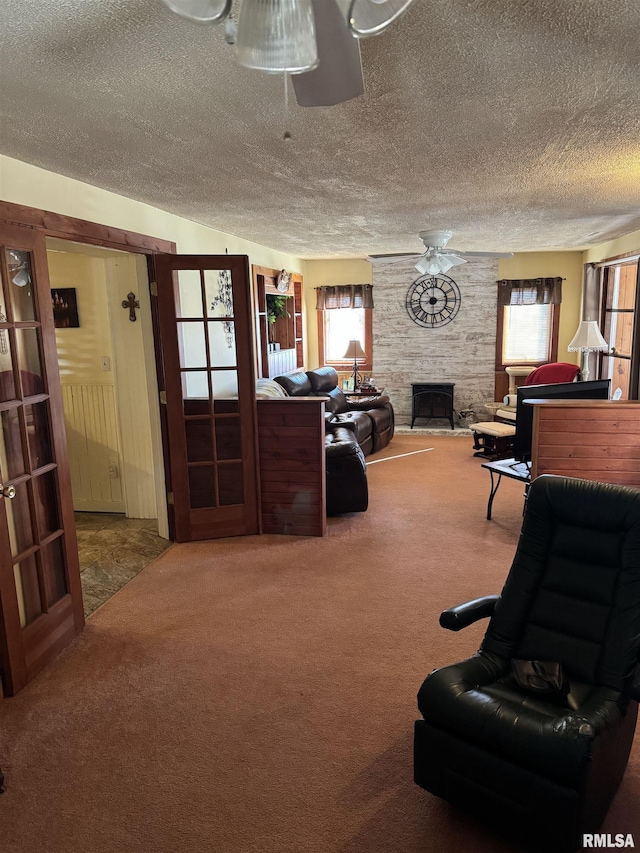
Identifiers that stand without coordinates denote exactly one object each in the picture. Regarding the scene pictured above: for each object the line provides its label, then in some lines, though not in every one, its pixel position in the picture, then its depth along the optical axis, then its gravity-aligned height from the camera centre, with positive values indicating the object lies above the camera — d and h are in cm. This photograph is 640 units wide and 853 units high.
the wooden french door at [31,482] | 268 -73
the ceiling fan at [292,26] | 102 +54
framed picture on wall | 477 +18
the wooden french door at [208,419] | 411 -68
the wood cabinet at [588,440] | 424 -89
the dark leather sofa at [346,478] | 480 -126
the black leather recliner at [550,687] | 177 -126
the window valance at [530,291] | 815 +35
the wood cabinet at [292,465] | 440 -106
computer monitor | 435 -60
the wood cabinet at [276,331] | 689 -10
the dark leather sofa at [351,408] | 668 -106
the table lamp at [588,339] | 652 -26
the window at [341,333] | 897 -16
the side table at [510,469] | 441 -116
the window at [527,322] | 819 -8
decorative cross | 452 +19
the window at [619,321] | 671 -8
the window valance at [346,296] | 870 +38
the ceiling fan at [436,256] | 536 +58
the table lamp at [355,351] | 807 -40
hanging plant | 759 +20
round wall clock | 848 +27
